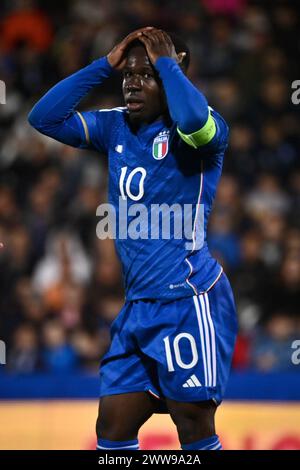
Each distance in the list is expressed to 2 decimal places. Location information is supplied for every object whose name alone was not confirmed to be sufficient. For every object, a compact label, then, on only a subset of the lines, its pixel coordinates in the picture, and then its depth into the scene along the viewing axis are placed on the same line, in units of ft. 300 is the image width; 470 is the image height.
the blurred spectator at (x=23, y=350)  41.68
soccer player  22.74
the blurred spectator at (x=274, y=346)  41.60
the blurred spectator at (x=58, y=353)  41.73
